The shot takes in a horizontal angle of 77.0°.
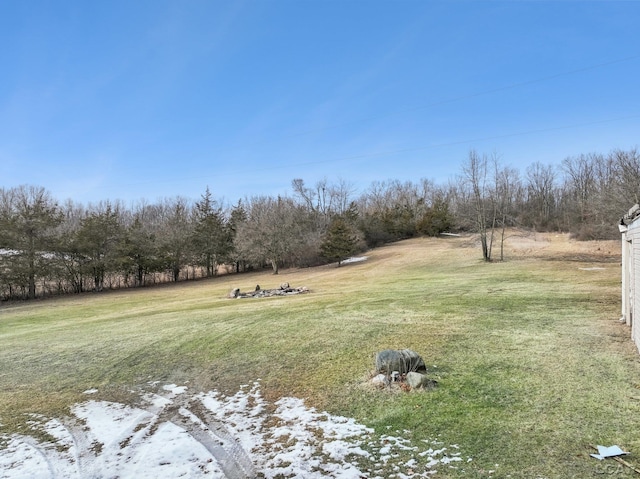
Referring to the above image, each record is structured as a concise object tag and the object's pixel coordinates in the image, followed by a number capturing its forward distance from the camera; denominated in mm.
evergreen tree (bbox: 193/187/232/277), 34125
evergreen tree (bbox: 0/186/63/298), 23484
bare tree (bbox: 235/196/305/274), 31266
